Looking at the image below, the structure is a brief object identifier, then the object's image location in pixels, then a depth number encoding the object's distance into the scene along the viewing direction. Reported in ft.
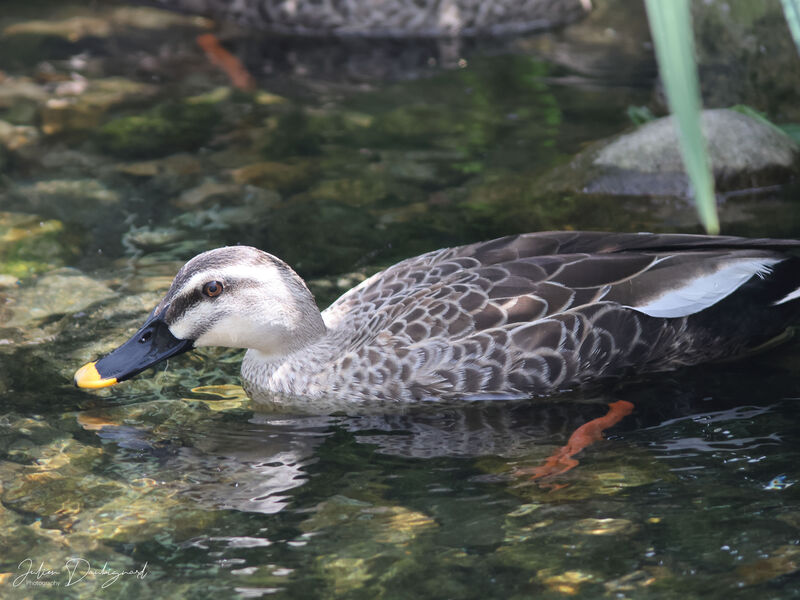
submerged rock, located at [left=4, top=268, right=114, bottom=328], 43.39
